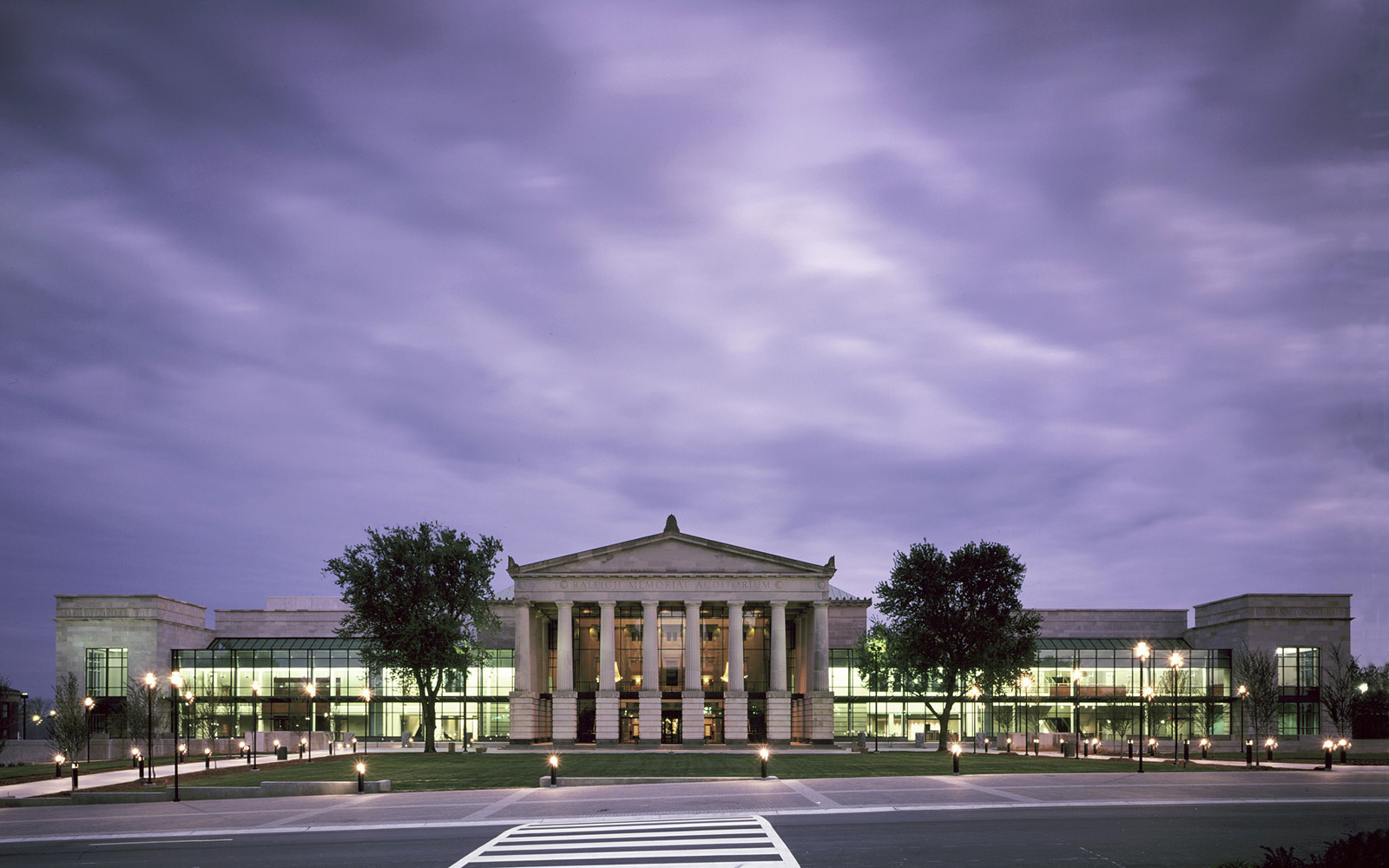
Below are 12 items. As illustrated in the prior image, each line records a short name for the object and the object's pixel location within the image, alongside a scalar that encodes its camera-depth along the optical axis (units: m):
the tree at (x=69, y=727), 66.06
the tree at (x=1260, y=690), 83.50
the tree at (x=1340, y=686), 86.19
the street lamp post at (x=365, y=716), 101.69
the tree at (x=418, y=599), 74.94
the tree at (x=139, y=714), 75.75
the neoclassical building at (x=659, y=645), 91.12
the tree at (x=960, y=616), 70.50
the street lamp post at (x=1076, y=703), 95.49
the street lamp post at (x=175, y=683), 51.50
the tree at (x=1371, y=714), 89.19
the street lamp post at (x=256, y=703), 103.44
